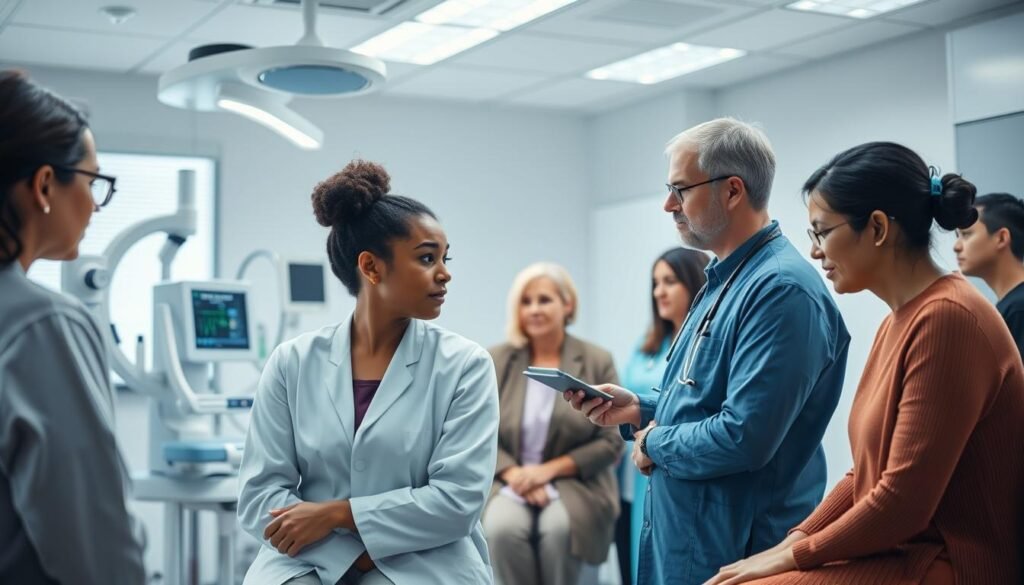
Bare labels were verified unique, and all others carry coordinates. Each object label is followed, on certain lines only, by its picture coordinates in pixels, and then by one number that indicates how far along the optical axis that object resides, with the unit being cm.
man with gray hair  192
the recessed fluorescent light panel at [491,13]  423
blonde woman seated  379
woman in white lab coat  204
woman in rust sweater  159
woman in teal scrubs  397
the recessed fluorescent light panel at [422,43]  458
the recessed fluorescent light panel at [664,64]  502
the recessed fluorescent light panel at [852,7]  423
